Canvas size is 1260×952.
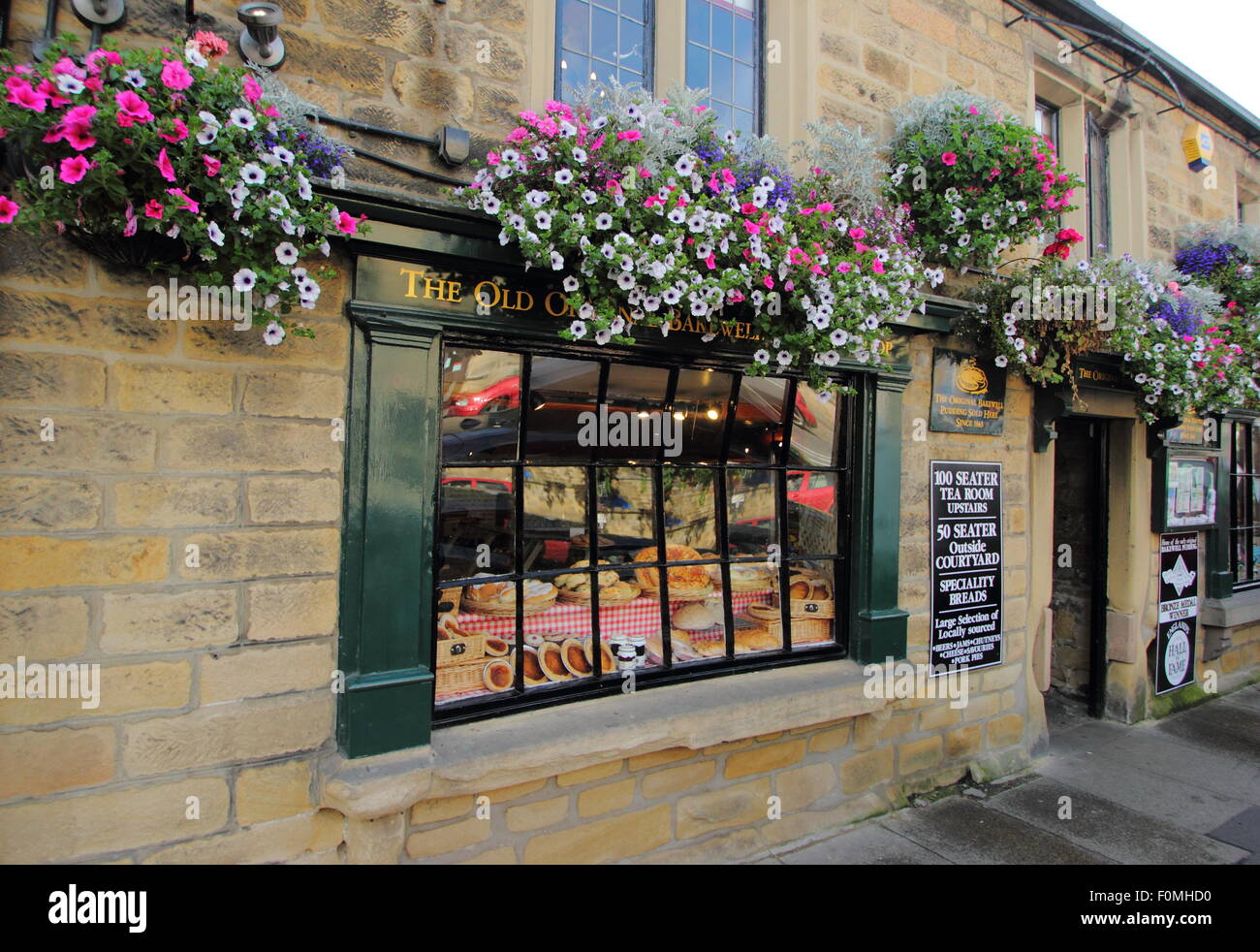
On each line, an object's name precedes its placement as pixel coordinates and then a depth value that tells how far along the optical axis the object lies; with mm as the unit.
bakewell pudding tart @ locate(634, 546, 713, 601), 3799
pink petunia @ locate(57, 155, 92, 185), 2027
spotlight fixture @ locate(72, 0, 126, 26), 2451
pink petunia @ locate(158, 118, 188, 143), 2131
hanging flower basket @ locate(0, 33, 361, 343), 2076
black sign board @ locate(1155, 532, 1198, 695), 6484
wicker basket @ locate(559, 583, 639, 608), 3576
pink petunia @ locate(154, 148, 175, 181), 2115
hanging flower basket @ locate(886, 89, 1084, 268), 4289
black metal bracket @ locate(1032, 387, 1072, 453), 5090
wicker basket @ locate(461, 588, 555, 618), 3305
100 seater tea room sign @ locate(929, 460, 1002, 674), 4633
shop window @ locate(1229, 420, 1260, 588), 7484
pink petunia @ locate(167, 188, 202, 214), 2148
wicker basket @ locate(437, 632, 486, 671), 3219
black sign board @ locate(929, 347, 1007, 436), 4637
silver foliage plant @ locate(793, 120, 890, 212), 3859
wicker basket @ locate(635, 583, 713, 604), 3896
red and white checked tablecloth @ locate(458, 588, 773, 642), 3373
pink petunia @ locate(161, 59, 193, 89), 2158
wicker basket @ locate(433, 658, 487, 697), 3223
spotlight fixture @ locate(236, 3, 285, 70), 2549
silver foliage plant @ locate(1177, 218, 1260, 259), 6570
